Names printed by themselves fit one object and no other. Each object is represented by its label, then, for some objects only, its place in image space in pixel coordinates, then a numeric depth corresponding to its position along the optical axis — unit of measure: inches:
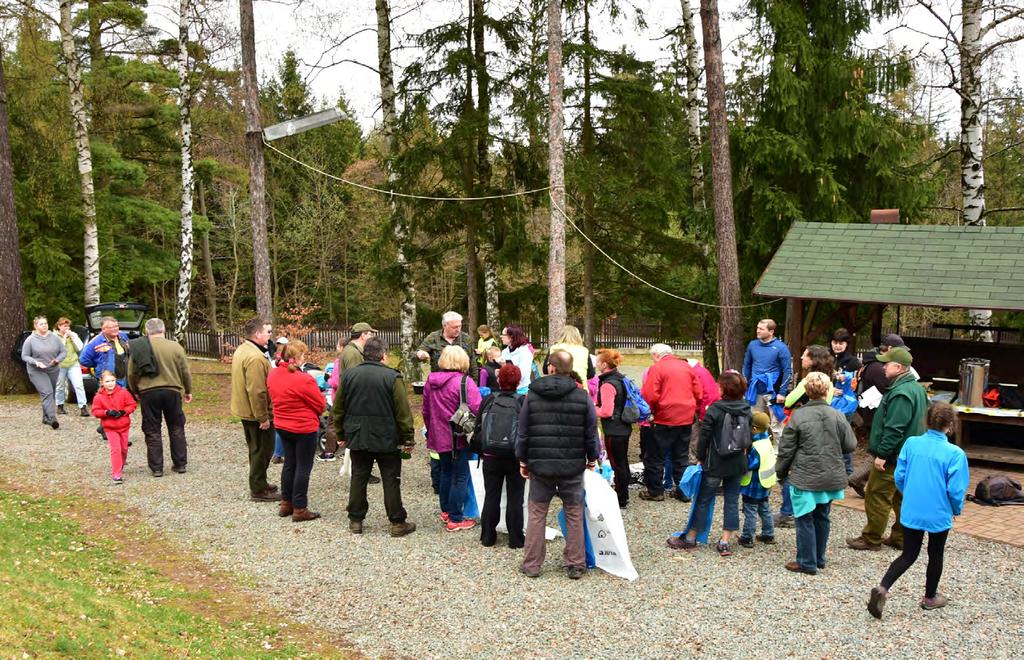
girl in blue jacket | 209.9
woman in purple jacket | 279.4
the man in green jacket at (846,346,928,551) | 250.8
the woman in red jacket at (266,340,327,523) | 292.5
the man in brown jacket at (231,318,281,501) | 311.4
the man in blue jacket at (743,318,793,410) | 373.4
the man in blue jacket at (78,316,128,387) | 410.6
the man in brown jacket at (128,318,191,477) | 349.4
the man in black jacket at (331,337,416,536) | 272.2
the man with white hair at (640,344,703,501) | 316.8
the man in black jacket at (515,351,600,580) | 240.4
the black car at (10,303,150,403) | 549.6
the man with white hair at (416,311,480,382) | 325.1
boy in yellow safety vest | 264.2
